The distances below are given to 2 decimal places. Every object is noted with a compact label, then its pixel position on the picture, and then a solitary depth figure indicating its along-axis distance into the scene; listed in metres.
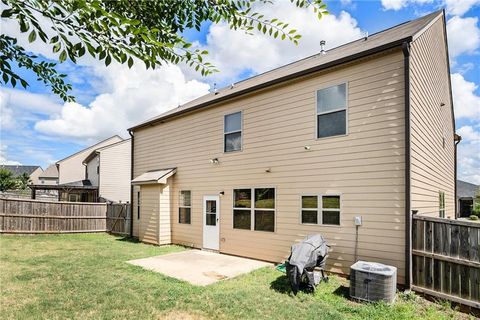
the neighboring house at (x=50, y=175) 42.12
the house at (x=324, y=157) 6.50
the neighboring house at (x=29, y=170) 56.08
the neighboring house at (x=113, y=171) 22.83
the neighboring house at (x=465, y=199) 29.42
